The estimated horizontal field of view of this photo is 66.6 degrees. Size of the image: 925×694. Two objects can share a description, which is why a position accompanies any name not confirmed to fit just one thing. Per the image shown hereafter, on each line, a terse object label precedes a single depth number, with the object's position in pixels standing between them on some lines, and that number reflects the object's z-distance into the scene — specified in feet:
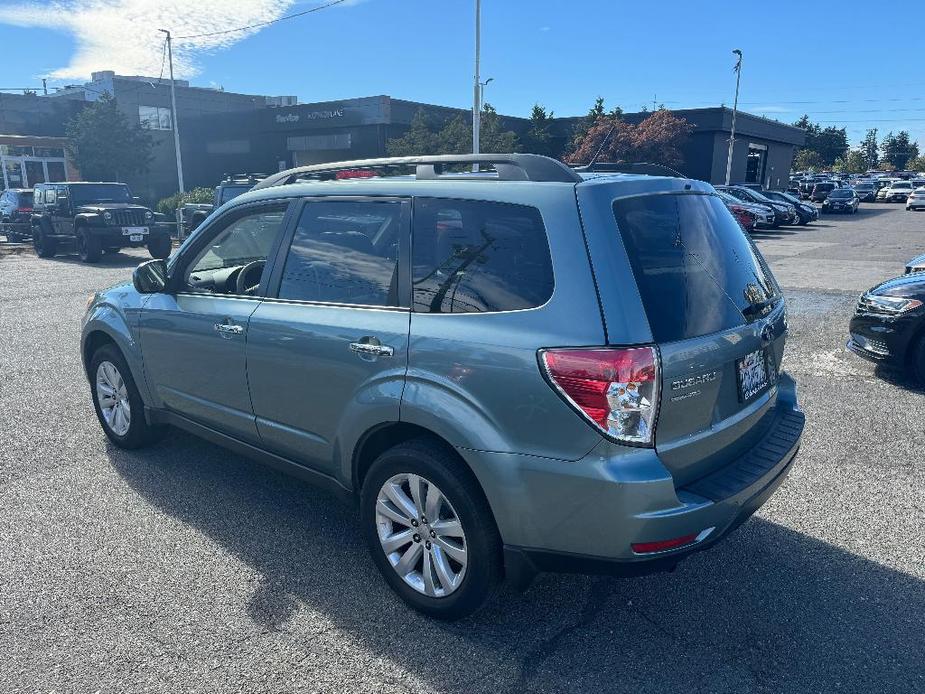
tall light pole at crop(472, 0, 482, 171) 88.58
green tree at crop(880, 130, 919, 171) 420.77
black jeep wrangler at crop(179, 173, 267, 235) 57.36
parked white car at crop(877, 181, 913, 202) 168.35
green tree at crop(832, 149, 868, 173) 333.95
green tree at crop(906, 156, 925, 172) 333.42
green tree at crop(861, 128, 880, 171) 440.86
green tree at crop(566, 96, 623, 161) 131.44
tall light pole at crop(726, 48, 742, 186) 132.38
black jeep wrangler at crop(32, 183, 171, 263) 57.06
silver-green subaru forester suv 8.18
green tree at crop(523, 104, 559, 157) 139.95
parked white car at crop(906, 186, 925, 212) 135.03
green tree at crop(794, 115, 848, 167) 342.87
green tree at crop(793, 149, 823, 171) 308.81
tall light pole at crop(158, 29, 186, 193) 130.33
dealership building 129.80
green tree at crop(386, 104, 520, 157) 112.88
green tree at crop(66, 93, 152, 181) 127.13
